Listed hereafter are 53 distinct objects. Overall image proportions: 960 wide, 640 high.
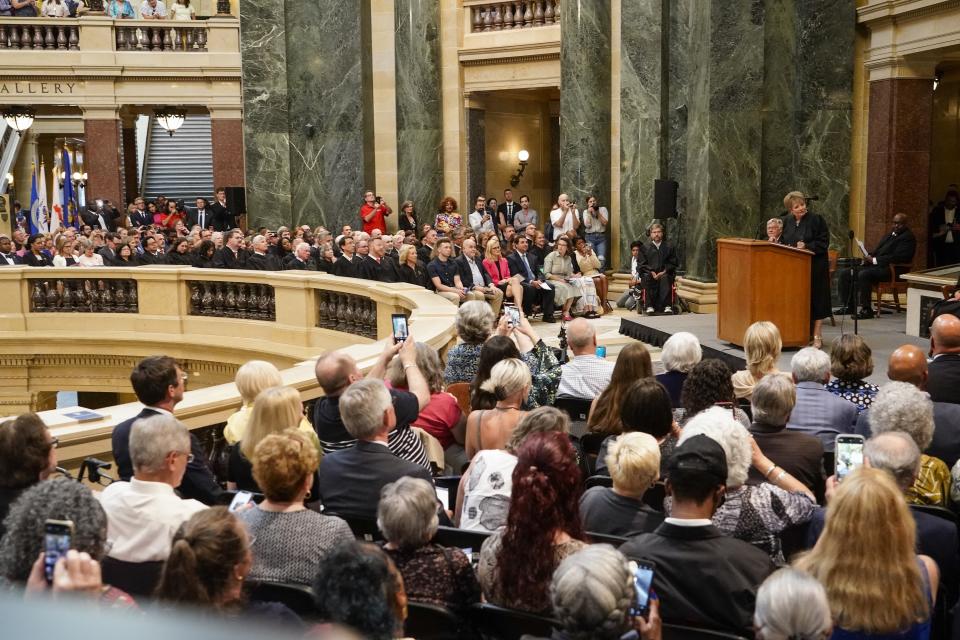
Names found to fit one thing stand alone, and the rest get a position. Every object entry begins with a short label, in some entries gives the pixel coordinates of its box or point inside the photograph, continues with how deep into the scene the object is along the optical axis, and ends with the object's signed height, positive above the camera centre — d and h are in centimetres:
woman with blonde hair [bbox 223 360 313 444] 545 -95
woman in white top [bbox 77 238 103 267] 1603 -91
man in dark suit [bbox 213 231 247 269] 1550 -89
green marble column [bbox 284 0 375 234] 1955 +142
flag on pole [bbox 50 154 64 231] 3088 -29
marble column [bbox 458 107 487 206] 2255 +68
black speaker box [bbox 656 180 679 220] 1627 -16
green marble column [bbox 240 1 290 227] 1969 +158
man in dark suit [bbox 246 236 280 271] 1492 -92
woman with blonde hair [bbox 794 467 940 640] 315 -108
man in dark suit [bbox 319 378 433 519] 436 -108
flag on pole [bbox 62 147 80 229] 3176 -17
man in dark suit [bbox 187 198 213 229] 2362 -49
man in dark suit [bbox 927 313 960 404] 625 -101
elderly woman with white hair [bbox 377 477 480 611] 346 -114
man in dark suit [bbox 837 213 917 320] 1377 -92
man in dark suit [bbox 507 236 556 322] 1574 -130
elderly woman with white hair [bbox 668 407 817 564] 399 -115
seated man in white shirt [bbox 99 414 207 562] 386 -107
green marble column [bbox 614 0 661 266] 1764 +123
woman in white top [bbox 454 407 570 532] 435 -114
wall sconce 2416 +48
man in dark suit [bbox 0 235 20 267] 1628 -85
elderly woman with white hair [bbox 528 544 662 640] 275 -101
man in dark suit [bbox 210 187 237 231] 2280 -47
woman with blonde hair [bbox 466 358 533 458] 525 -106
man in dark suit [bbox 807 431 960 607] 388 -109
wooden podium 1027 -94
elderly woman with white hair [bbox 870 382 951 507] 443 -98
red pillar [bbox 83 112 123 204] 2614 +89
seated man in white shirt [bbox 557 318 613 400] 659 -108
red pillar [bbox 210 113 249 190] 2684 +104
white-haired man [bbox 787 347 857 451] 557 -113
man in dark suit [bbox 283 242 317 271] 1472 -92
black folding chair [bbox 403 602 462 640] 332 -129
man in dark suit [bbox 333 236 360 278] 1365 -89
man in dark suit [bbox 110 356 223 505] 480 -102
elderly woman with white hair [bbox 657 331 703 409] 621 -96
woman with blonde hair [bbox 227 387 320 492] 473 -95
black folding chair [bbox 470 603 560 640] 329 -130
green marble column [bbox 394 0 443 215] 2106 +158
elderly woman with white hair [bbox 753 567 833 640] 275 -105
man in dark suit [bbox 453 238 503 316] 1421 -112
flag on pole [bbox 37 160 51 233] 3103 -28
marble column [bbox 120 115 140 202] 2995 +103
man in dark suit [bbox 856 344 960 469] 498 -113
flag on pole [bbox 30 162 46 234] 3097 -57
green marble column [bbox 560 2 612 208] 1900 +150
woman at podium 1072 -55
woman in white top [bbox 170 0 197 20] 2730 +444
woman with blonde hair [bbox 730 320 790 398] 636 -94
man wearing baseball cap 336 -114
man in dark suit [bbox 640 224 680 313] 1587 -120
